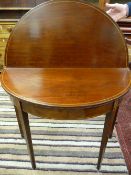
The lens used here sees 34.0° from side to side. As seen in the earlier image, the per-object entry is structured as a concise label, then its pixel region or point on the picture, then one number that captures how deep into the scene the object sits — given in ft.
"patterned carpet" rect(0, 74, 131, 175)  4.77
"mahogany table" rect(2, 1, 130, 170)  3.80
